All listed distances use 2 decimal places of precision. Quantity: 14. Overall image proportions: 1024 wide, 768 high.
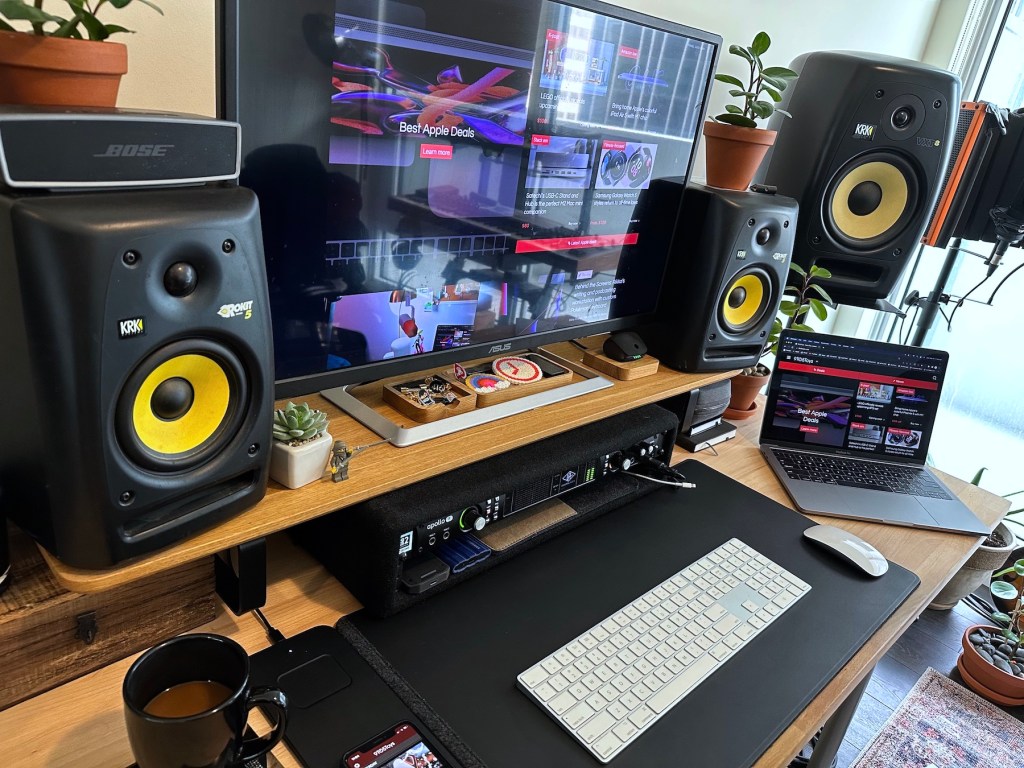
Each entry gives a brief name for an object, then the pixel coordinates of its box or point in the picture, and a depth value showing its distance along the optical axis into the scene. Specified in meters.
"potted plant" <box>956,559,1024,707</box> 1.61
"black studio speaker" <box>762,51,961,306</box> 1.36
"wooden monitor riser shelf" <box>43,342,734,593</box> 0.65
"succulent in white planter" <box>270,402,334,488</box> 0.76
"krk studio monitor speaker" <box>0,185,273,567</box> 0.51
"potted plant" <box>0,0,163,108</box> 0.57
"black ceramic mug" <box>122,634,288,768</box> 0.54
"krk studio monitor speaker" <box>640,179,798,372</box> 1.20
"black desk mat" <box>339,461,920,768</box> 0.74
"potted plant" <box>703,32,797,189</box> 1.17
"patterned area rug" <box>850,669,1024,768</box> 1.57
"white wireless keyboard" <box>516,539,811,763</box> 0.75
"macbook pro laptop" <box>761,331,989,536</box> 1.33
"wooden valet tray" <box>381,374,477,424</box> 0.93
